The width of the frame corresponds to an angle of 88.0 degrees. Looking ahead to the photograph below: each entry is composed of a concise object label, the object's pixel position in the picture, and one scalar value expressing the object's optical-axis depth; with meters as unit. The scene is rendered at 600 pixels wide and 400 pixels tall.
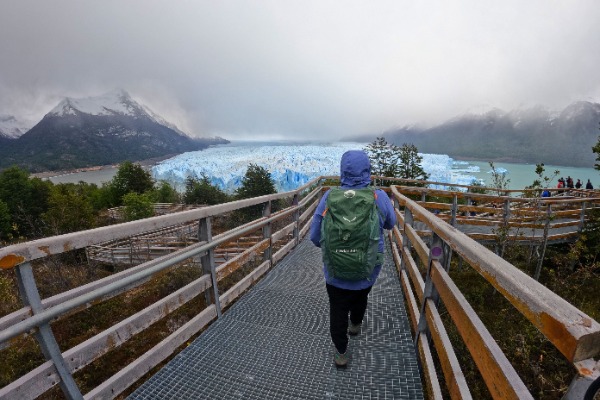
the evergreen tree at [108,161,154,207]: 43.75
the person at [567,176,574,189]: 16.19
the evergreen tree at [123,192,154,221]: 31.98
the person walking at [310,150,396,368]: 2.18
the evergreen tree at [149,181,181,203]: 44.31
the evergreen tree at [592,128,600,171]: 10.05
